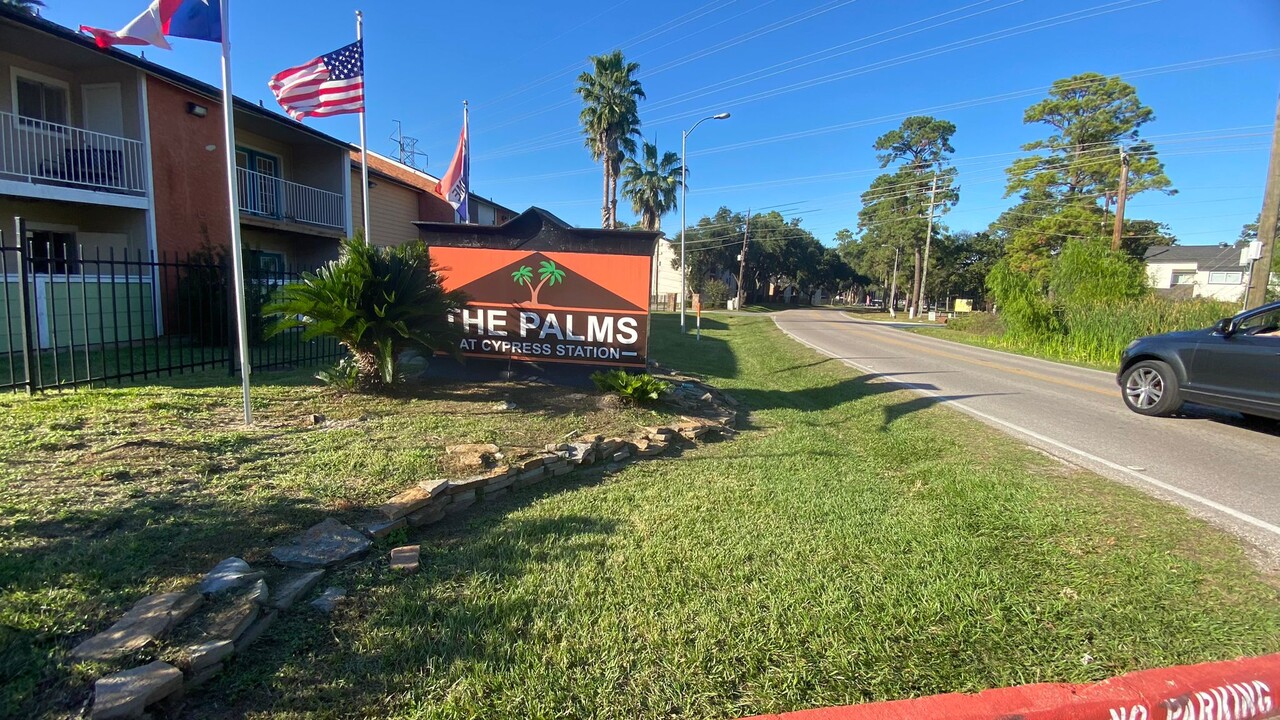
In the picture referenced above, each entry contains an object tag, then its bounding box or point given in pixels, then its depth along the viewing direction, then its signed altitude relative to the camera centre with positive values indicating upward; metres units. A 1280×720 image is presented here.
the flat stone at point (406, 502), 3.78 -1.28
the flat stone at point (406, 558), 3.27 -1.41
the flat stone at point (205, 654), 2.34 -1.40
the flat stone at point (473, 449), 5.04 -1.22
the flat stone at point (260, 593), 2.79 -1.36
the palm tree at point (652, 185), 39.66 +8.29
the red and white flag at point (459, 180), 16.94 +3.61
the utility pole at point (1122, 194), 25.59 +5.27
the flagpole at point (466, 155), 17.22 +4.38
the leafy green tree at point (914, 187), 57.25 +12.62
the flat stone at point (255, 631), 2.54 -1.44
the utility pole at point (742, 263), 63.50 +5.08
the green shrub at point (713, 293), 63.69 +1.78
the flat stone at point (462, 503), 4.21 -1.41
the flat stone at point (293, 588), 2.85 -1.40
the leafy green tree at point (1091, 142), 41.09 +12.58
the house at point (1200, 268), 52.41 +4.41
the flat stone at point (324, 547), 3.25 -1.37
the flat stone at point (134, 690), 2.07 -1.38
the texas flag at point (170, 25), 5.35 +2.59
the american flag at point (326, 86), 9.99 +3.74
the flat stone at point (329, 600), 2.88 -1.45
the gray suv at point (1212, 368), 6.75 -0.66
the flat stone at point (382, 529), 3.57 -1.36
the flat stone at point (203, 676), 2.31 -1.46
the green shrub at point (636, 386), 7.41 -0.97
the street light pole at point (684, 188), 25.11 +5.21
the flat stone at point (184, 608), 2.54 -1.33
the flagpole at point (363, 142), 11.22 +3.25
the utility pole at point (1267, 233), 13.74 +1.98
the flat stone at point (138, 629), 2.35 -1.34
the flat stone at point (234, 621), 2.51 -1.37
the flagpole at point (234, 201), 5.79 +1.03
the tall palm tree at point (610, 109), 30.27 +10.26
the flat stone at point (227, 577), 2.85 -1.34
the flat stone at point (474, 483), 4.27 -1.29
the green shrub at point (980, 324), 27.33 -0.57
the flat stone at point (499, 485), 4.54 -1.37
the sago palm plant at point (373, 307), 6.59 -0.02
